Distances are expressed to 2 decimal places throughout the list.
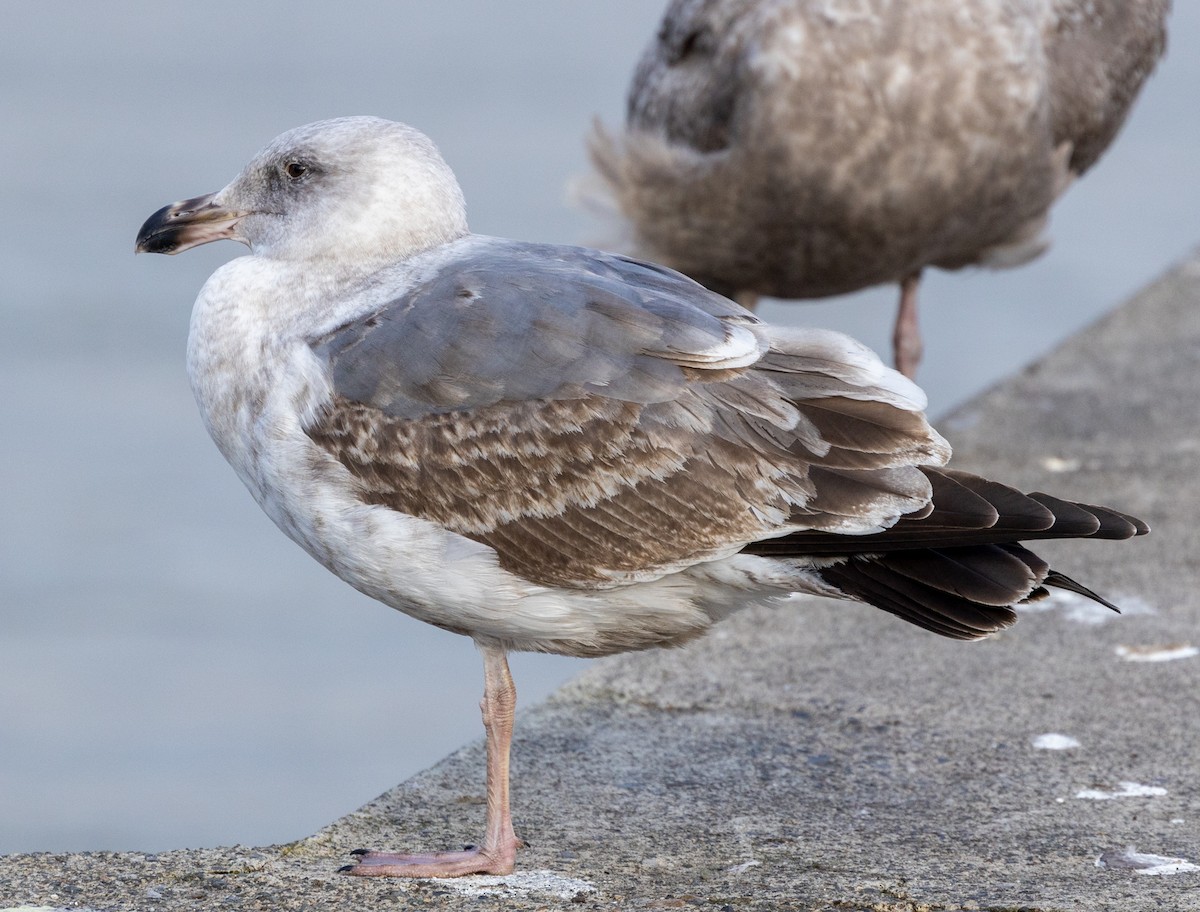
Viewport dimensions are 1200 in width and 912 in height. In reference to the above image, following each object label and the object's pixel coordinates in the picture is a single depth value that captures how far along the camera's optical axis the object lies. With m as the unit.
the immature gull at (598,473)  6.64
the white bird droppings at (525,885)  6.59
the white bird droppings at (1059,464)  12.42
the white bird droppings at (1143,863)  6.75
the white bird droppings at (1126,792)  7.50
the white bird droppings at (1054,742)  8.07
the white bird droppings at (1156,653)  9.05
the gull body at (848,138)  12.66
